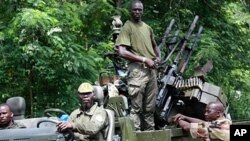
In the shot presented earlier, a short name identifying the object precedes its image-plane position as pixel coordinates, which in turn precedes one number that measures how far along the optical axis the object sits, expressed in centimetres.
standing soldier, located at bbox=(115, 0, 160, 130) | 657
